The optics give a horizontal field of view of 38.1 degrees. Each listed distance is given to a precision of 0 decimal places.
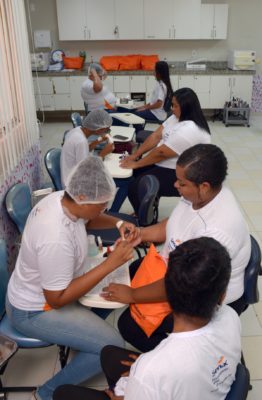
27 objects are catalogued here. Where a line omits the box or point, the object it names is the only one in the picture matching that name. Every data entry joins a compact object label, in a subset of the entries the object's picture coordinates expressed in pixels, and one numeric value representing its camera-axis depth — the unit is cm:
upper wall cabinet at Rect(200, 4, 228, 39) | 715
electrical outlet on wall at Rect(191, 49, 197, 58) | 775
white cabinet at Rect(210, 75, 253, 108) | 743
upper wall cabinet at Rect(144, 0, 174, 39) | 713
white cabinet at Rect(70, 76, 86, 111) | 751
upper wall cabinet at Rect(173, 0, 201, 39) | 712
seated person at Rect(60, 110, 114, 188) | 311
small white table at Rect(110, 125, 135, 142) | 405
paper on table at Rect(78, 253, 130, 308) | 169
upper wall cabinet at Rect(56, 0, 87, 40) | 713
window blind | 263
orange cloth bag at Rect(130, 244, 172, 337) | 176
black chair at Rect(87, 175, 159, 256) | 258
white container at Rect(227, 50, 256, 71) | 723
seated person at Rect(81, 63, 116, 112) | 530
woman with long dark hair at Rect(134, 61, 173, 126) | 532
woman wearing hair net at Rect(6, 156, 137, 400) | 161
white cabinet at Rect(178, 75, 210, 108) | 743
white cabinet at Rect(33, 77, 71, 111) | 752
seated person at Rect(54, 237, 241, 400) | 104
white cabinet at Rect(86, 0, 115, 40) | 714
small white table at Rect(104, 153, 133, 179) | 314
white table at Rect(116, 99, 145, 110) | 595
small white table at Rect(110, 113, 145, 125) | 495
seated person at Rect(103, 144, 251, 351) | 167
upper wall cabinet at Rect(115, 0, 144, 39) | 713
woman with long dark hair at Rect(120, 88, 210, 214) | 317
